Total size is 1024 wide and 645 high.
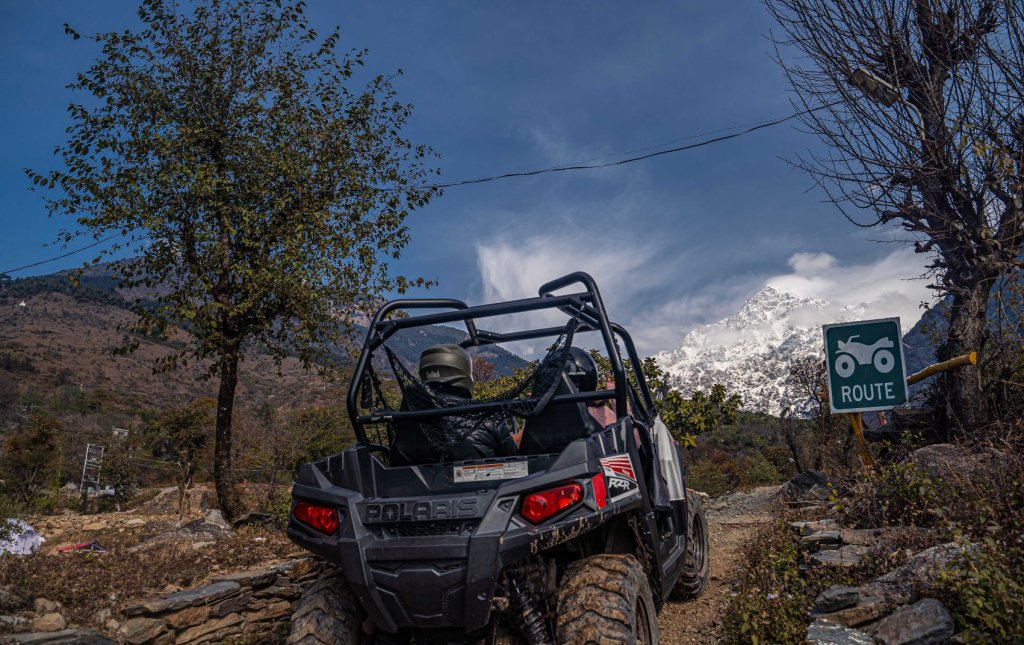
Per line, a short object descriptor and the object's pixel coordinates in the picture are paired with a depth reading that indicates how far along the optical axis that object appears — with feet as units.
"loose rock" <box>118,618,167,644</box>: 16.49
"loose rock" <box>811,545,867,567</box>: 16.30
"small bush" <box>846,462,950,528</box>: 17.60
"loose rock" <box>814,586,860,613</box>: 14.08
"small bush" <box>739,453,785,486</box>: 62.20
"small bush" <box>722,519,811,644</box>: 14.34
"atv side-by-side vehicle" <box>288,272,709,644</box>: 10.36
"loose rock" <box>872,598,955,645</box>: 12.16
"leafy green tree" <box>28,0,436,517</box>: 36.06
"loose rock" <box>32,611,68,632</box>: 17.44
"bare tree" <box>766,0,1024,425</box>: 27.68
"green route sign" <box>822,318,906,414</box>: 23.00
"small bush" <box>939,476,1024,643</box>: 11.35
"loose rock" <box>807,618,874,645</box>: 12.99
